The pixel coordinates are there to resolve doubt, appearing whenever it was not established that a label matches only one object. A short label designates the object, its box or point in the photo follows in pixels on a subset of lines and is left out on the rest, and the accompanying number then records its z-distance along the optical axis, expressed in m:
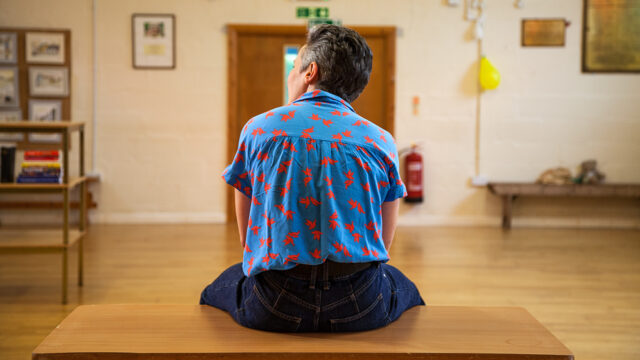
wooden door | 6.13
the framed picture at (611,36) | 6.05
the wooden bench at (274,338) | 1.55
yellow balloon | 6.04
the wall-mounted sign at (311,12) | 6.06
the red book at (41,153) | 3.36
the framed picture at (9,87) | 5.94
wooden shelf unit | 3.28
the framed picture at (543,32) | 6.10
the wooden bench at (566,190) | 5.93
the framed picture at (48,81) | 5.97
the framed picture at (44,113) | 5.98
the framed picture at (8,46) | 5.90
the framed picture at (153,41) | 6.00
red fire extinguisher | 6.06
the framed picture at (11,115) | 5.95
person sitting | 1.53
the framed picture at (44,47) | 5.93
